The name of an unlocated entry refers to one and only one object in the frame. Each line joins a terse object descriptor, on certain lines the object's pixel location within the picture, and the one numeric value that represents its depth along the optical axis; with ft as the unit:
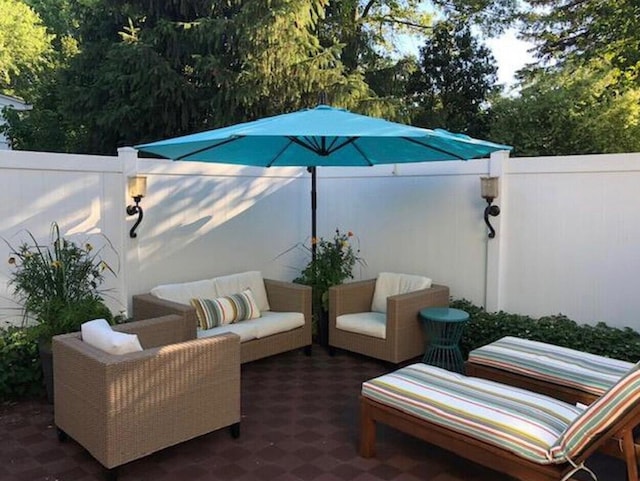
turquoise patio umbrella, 11.46
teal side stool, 15.31
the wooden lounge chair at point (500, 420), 7.59
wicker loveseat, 15.08
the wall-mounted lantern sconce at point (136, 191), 15.42
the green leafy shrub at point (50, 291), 12.91
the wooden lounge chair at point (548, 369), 10.58
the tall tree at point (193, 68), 23.99
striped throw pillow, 15.55
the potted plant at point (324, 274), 18.13
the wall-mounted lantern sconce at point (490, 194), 16.14
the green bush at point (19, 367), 12.71
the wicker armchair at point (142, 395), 9.17
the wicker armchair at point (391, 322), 15.30
